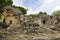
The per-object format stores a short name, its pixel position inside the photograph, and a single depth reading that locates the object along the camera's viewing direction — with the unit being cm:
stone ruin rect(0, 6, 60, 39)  1038
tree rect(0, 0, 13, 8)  1212
